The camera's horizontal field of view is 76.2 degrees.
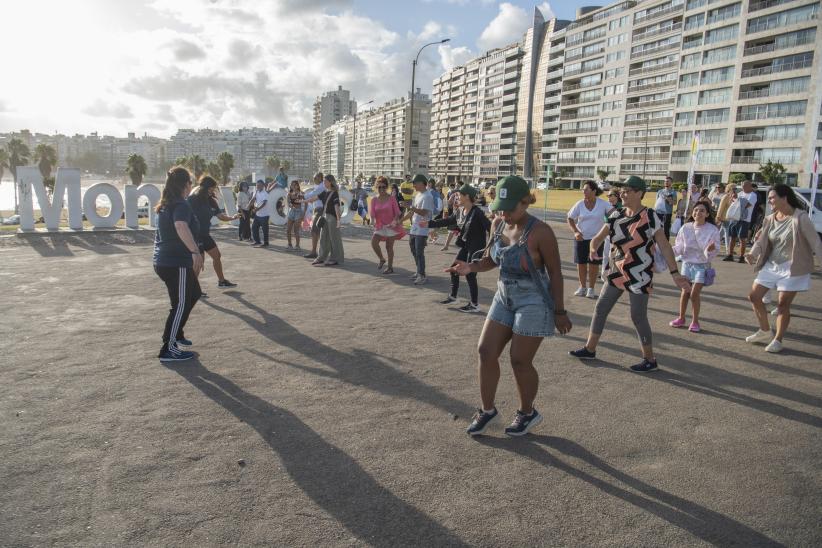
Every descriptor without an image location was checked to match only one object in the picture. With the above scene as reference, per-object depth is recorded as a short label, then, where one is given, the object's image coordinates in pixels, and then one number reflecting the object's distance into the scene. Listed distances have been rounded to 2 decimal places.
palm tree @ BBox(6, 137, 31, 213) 72.12
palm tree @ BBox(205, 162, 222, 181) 105.62
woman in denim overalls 3.58
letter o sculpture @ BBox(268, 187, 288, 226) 18.28
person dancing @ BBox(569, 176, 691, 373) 5.27
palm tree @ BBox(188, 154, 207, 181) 97.26
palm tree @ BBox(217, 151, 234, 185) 108.94
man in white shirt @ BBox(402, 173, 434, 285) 9.08
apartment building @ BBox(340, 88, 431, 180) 147.88
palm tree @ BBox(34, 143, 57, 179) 71.24
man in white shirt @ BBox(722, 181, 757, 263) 14.01
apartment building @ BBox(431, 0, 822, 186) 50.97
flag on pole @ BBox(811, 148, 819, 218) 15.32
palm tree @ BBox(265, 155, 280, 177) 135.75
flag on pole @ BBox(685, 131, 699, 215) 18.00
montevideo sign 15.70
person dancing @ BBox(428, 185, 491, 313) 7.66
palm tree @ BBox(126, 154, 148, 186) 79.39
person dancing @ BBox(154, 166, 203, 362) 5.36
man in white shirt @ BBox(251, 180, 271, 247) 14.03
